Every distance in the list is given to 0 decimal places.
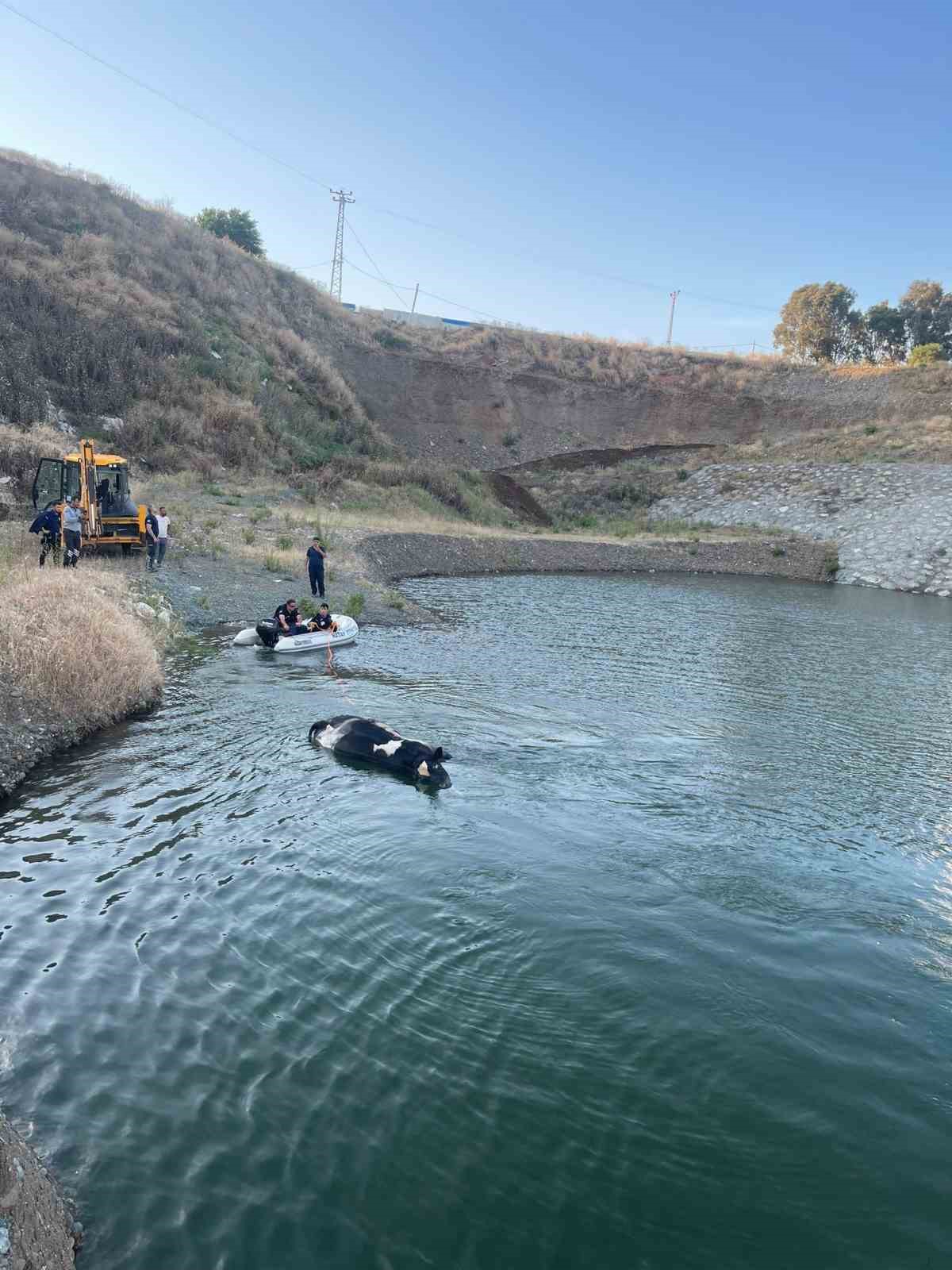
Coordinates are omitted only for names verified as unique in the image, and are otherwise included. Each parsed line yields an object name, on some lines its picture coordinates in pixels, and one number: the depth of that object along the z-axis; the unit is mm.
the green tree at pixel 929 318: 78000
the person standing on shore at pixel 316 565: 23734
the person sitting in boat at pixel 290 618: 19156
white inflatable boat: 18750
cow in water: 11469
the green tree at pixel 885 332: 78438
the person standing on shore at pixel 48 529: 20109
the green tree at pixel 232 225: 70625
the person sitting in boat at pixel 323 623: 19805
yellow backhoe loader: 23609
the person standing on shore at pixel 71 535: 19781
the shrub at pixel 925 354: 68069
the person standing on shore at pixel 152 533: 23145
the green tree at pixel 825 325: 77438
